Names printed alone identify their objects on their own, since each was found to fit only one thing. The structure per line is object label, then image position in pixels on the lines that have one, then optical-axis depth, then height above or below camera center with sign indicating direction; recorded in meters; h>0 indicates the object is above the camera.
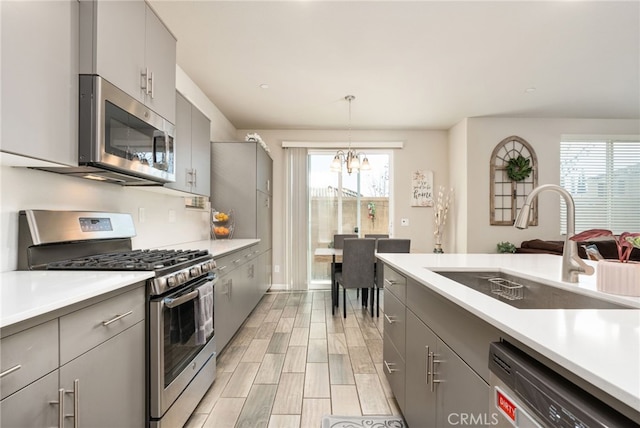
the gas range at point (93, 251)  1.43 -0.20
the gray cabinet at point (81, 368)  0.81 -0.49
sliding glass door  5.36 +0.25
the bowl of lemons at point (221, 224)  3.77 -0.12
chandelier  3.80 +0.66
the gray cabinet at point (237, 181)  3.90 +0.43
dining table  3.89 -0.72
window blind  4.81 +0.56
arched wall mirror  4.64 +0.51
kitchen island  0.48 -0.26
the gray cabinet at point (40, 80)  1.09 +0.53
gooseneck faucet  1.23 -0.12
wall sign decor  5.24 +0.43
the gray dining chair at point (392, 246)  3.61 -0.36
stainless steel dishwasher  0.51 -0.35
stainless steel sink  1.13 -0.34
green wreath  4.58 +0.71
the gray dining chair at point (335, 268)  3.91 -0.70
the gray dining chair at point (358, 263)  3.59 -0.56
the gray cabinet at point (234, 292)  2.46 -0.73
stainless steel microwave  1.43 +0.42
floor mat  1.75 -1.19
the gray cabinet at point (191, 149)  2.51 +0.59
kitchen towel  1.81 -0.59
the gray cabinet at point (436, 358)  0.93 -0.56
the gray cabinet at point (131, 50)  1.44 +0.90
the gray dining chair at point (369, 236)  4.07 -0.33
